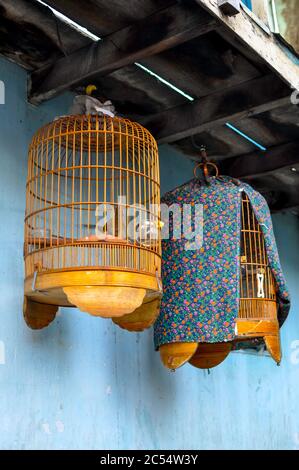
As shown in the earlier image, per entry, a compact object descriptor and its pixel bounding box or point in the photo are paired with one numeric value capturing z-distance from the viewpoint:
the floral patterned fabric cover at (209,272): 2.98
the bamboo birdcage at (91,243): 2.42
